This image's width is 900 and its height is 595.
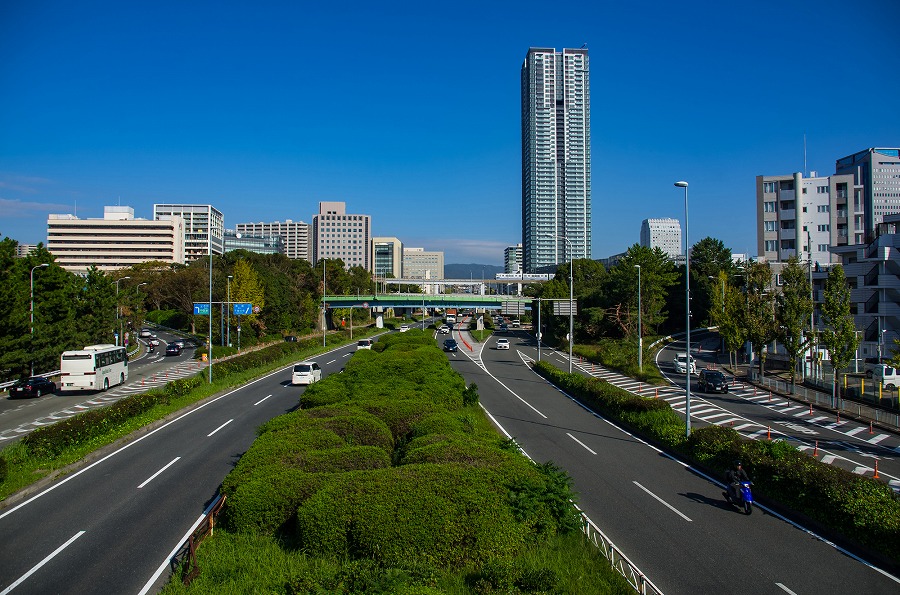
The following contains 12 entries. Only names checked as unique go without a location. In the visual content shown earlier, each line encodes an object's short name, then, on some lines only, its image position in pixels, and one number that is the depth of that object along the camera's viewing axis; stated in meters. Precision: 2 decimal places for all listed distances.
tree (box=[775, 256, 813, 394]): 33.31
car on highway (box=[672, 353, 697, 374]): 44.53
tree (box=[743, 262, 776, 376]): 37.16
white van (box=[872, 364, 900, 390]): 33.27
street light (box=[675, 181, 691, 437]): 20.05
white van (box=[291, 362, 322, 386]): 36.69
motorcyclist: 14.25
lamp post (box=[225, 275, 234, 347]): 58.59
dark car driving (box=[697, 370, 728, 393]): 35.50
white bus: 33.25
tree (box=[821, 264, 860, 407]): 28.83
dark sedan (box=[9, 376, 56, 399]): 32.16
